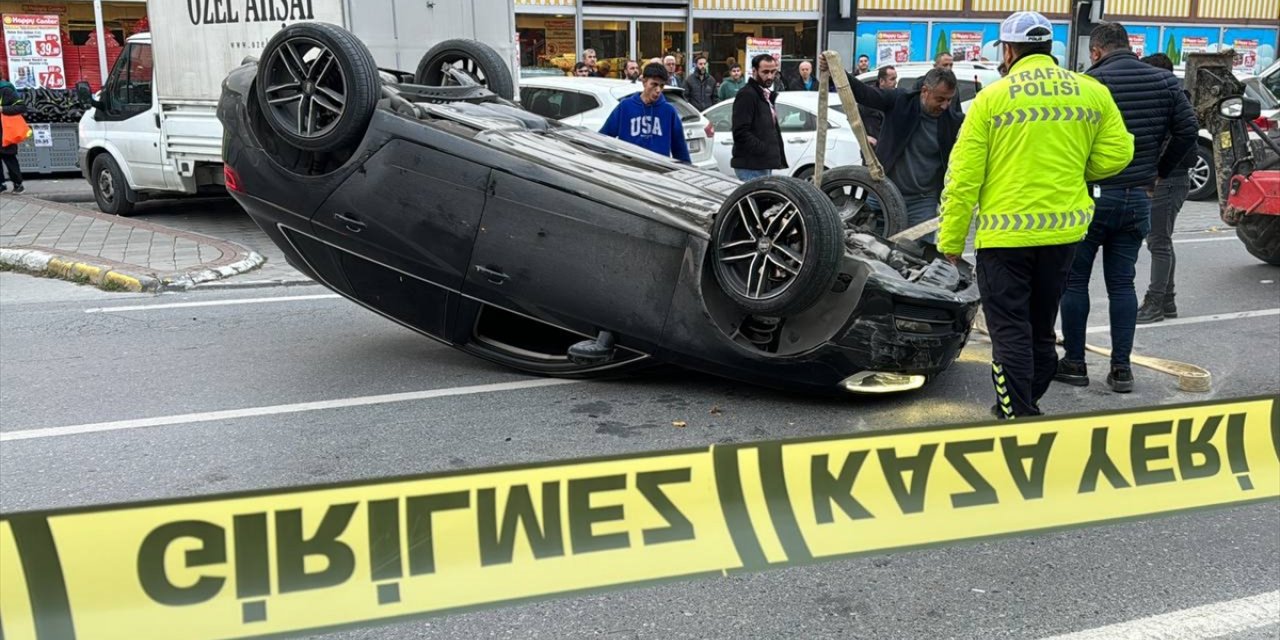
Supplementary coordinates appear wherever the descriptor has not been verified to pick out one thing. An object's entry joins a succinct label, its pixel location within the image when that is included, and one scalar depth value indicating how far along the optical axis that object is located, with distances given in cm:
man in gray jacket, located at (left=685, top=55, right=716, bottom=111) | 1722
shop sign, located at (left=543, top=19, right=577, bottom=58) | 2055
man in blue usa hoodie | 752
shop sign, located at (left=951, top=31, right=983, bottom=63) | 2359
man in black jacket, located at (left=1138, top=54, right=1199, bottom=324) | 676
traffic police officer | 417
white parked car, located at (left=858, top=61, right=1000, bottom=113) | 1250
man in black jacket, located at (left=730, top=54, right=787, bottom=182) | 875
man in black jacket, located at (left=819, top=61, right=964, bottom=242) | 683
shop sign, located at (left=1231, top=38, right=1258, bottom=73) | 2590
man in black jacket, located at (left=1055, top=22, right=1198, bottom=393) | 532
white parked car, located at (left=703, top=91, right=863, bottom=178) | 1181
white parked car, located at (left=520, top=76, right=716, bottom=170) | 1102
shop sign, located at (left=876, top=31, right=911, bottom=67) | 2323
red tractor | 762
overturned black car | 479
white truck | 1001
